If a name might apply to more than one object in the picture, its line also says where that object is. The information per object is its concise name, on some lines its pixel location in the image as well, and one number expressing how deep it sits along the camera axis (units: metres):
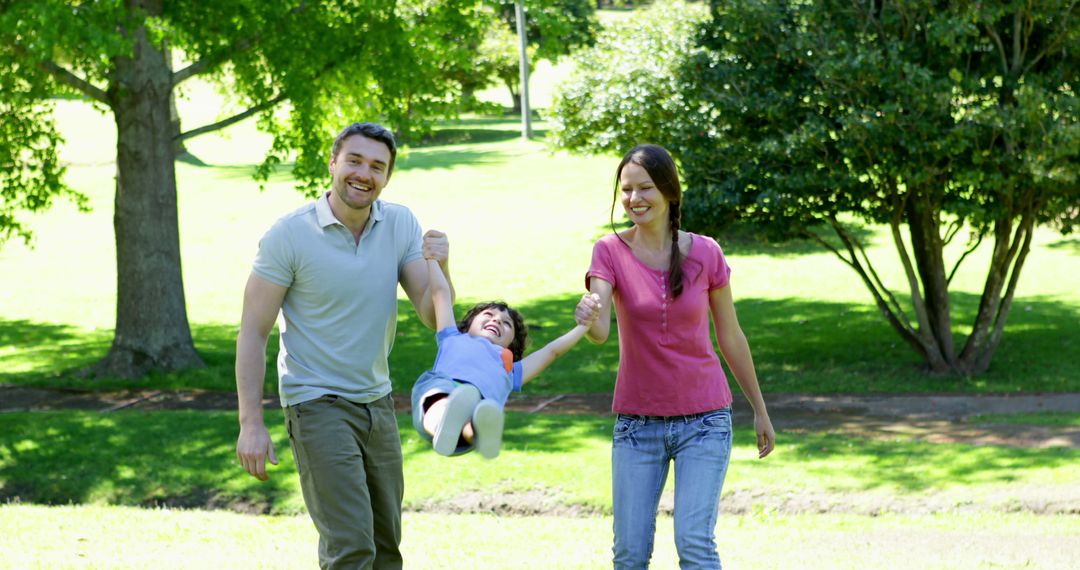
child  4.23
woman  4.58
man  4.57
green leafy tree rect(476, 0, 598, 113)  52.53
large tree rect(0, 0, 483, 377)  14.89
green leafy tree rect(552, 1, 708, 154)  23.20
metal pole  47.14
